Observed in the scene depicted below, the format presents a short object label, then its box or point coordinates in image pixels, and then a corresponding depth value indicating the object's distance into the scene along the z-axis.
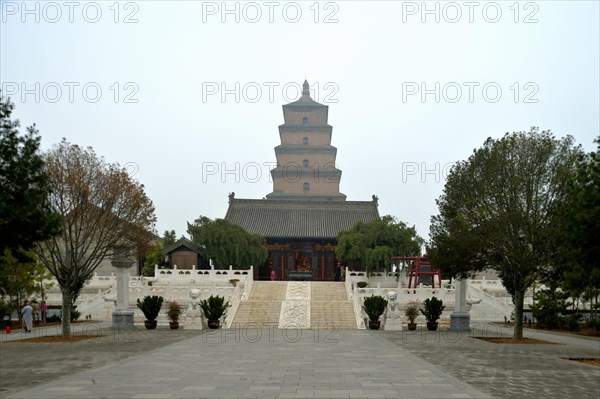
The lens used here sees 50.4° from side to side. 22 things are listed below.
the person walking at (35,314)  26.74
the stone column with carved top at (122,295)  22.19
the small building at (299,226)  46.34
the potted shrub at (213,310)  23.41
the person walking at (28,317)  21.97
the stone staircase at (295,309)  25.02
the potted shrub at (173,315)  23.16
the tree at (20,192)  11.84
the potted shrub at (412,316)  23.98
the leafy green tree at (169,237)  57.33
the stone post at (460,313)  22.98
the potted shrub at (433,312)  23.75
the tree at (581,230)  13.22
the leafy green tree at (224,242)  40.38
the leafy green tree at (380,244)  38.56
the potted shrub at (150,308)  23.50
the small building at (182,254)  41.84
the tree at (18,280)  22.93
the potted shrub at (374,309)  23.77
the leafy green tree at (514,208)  17.62
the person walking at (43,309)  26.84
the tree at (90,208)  18.53
